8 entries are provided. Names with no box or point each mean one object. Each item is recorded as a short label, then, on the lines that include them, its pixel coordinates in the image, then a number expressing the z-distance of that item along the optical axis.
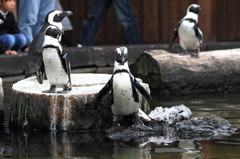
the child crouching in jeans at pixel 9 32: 17.44
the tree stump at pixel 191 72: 14.74
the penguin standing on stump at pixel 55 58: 9.98
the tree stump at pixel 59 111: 9.94
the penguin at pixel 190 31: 14.98
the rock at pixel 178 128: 9.24
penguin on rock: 9.45
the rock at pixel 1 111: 10.85
